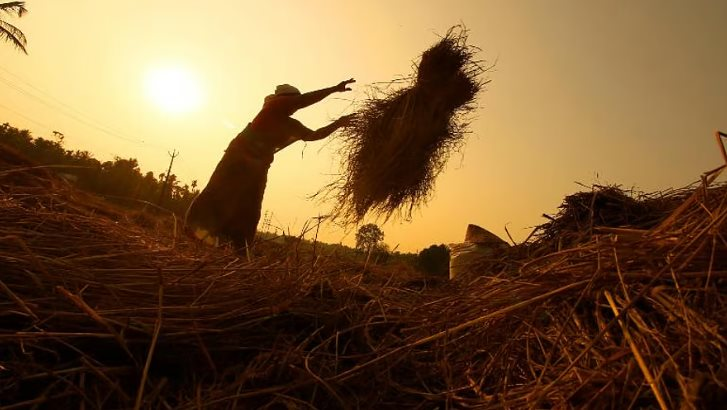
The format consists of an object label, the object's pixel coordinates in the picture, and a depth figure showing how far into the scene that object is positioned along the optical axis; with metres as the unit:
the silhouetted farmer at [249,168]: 4.93
